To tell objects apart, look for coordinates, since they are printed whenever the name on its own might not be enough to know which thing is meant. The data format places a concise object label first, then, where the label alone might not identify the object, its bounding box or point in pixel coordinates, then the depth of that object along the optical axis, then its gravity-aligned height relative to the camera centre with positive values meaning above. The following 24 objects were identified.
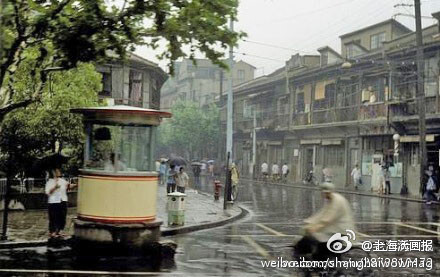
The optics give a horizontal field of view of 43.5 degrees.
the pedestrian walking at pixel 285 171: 46.12 -0.41
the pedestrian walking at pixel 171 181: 22.80 -0.79
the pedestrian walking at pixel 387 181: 33.16 -0.70
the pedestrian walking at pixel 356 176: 37.03 -0.51
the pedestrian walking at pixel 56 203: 12.23 -1.00
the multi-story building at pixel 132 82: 40.75 +6.02
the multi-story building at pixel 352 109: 33.19 +4.31
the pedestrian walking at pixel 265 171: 48.66 -0.50
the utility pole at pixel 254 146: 51.34 +1.71
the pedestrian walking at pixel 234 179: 22.86 -0.62
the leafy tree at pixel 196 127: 64.12 +4.21
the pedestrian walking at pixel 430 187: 26.53 -0.77
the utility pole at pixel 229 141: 21.20 +1.00
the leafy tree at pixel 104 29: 10.66 +2.66
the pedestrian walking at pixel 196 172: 40.36 -0.70
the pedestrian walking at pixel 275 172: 47.31 -0.54
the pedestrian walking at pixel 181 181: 21.53 -0.72
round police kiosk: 11.20 -0.40
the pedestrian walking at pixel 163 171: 36.38 -0.61
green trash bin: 15.15 -1.29
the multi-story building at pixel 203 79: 81.94 +12.90
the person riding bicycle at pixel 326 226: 8.12 -0.88
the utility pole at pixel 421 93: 28.92 +4.08
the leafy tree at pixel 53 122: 17.59 +1.20
